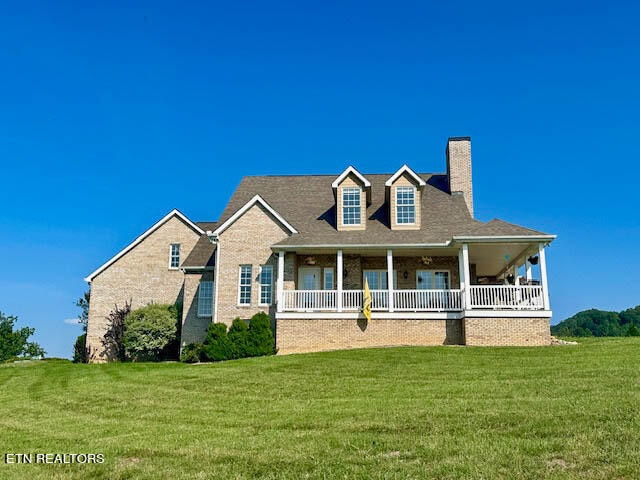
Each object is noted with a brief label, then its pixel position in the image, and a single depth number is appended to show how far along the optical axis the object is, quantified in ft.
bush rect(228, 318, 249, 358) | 68.39
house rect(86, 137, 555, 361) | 67.26
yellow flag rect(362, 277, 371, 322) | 68.28
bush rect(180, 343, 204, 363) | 72.64
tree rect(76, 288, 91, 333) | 134.41
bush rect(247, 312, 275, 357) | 68.28
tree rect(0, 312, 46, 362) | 185.57
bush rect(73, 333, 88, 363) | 96.65
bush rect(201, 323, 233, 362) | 68.64
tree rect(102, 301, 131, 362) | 90.33
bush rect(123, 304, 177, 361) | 84.48
